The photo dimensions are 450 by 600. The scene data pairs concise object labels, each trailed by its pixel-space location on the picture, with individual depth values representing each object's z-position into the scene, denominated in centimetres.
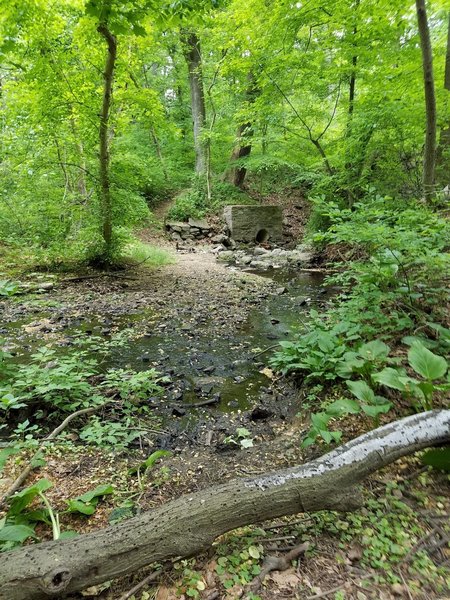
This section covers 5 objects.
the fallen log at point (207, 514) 120
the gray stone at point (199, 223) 1366
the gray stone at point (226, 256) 1101
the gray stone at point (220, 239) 1291
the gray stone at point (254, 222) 1288
